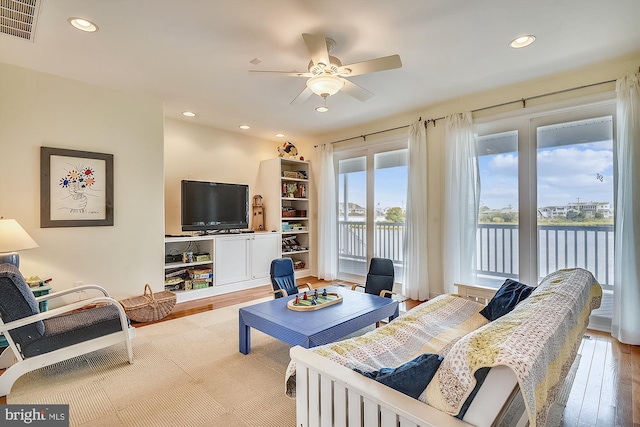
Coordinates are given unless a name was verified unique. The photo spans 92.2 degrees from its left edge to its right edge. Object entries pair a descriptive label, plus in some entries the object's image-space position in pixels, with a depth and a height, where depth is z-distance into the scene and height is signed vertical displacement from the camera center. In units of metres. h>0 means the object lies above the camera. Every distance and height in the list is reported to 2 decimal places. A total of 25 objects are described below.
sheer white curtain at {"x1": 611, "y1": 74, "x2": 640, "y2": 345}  2.88 -0.02
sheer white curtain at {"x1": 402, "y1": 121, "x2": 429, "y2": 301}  4.38 -0.09
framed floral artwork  3.23 +0.29
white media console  4.55 -0.73
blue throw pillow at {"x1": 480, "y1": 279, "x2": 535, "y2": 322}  2.25 -0.65
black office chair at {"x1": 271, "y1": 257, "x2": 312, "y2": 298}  3.46 -0.74
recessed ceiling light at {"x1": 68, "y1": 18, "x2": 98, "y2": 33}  2.34 +1.48
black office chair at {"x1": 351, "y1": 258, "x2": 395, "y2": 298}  3.49 -0.74
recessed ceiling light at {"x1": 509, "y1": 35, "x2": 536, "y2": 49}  2.60 +1.48
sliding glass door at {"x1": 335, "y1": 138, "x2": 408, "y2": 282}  4.92 +0.13
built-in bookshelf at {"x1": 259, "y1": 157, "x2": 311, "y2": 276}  5.71 +0.19
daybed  0.95 -0.62
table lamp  2.55 -0.22
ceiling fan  2.29 +1.18
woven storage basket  3.46 -1.06
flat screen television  4.58 +0.12
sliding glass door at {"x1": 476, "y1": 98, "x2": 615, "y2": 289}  3.24 +0.20
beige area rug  1.94 -1.27
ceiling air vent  2.19 +1.48
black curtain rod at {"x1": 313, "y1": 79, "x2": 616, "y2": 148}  3.21 +1.31
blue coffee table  2.29 -0.87
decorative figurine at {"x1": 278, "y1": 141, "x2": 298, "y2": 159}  5.88 +1.21
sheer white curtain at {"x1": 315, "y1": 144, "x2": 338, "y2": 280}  5.63 -0.09
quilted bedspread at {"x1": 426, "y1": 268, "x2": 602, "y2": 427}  0.93 -0.47
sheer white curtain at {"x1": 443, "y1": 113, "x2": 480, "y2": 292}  3.90 +0.16
